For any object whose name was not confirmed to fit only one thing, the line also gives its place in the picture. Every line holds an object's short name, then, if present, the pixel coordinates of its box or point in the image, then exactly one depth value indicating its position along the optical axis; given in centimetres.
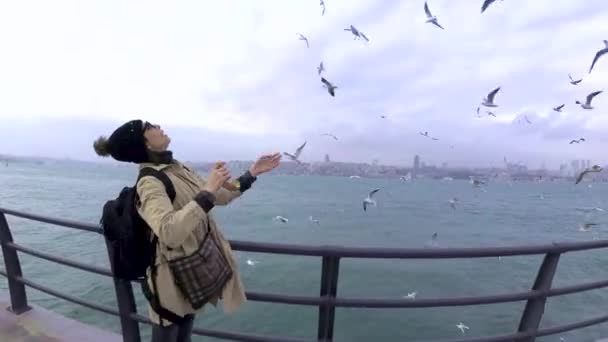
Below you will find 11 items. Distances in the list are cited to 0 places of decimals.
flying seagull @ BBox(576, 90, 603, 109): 686
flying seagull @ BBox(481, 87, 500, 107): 640
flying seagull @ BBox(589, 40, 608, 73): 596
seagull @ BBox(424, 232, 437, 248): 2808
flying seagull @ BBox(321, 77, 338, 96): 550
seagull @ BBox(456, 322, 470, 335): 1028
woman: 184
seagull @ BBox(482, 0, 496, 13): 575
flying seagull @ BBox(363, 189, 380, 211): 935
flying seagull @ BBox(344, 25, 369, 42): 659
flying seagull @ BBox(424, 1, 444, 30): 669
